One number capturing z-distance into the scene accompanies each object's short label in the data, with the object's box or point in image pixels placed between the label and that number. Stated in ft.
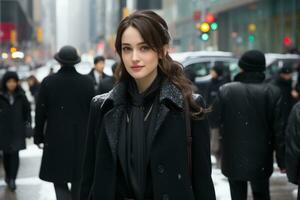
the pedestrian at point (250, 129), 21.90
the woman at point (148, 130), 10.20
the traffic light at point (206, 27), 76.48
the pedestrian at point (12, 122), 31.19
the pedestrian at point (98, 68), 44.78
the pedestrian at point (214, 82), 47.97
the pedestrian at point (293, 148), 18.08
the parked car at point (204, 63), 55.31
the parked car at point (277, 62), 56.65
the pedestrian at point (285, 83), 42.42
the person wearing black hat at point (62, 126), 22.22
